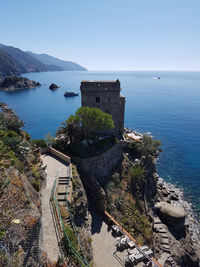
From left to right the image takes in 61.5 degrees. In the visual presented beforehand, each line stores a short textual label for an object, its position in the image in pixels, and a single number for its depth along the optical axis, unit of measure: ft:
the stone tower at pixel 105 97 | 108.99
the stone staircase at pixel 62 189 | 60.61
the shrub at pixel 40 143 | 91.25
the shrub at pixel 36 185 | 56.49
